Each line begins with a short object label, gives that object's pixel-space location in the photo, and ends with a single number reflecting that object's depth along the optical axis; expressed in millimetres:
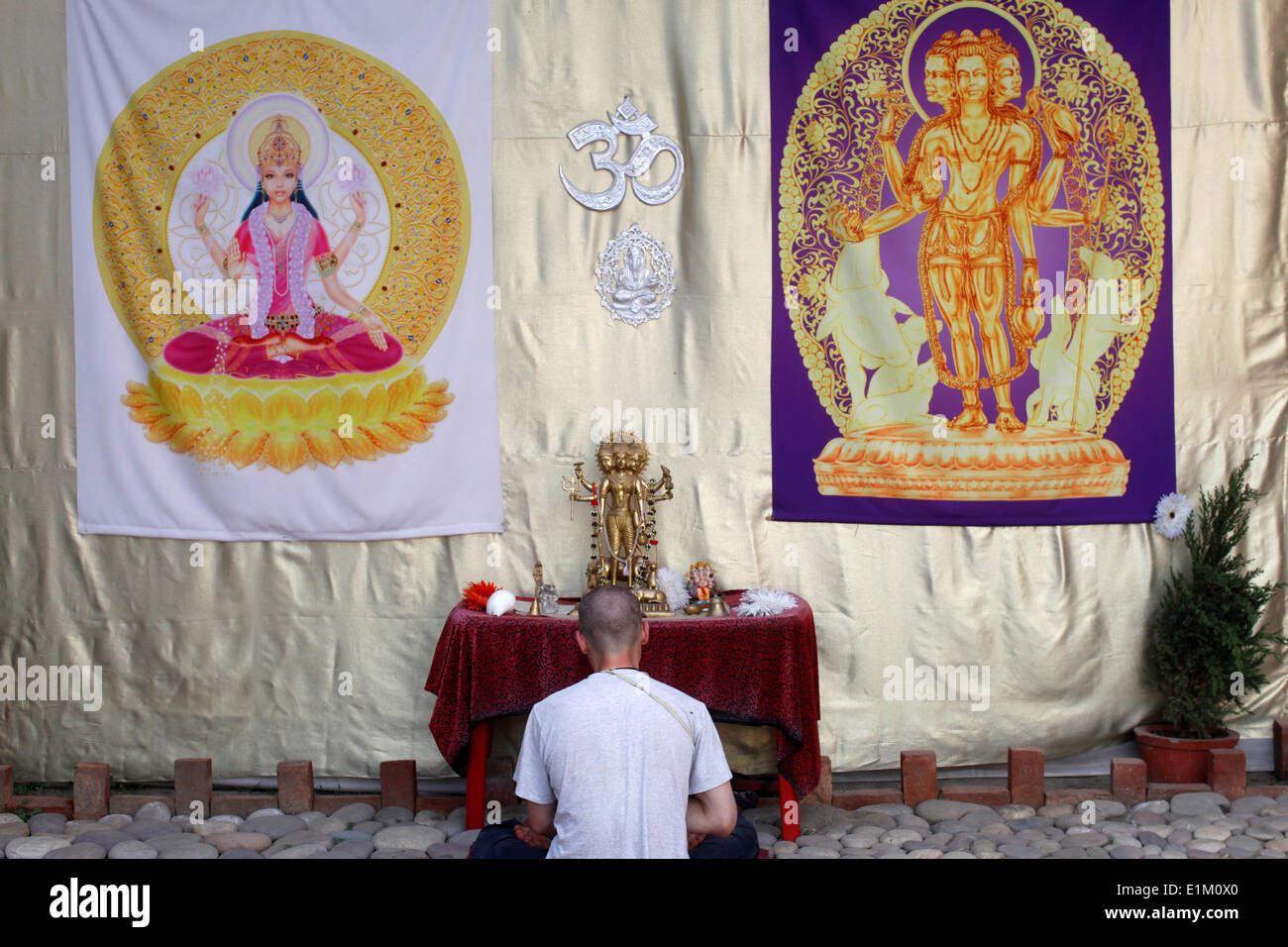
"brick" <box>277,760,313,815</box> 4691
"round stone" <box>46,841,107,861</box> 4059
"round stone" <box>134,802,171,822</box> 4613
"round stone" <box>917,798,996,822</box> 4520
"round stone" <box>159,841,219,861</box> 4109
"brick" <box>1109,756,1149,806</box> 4648
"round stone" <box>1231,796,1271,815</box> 4523
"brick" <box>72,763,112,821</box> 4594
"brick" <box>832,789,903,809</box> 4660
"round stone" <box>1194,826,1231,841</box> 4172
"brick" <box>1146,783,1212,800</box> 4699
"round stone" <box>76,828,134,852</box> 4242
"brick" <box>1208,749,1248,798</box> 4676
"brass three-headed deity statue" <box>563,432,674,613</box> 4641
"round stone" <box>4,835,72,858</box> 4090
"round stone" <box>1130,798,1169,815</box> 4555
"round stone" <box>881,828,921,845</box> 4227
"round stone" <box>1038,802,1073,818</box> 4547
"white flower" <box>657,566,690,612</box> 4594
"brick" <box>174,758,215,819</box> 4668
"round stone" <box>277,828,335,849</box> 4270
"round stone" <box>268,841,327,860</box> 4109
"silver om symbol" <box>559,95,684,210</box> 5074
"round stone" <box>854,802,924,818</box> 4568
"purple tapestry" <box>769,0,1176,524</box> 5047
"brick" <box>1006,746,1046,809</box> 4652
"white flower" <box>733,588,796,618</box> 4332
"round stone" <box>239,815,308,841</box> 4453
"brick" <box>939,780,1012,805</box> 4645
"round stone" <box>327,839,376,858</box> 4125
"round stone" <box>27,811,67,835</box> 4430
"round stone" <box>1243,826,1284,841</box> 4199
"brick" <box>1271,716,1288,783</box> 4930
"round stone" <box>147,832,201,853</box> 4219
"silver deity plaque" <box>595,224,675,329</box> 5082
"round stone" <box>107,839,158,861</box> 4094
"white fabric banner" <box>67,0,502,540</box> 5035
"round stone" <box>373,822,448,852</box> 4273
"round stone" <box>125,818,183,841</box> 4391
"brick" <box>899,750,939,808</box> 4677
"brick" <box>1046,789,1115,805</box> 4680
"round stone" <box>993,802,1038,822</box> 4527
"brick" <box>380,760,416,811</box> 4684
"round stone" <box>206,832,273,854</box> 4262
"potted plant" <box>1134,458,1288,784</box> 4797
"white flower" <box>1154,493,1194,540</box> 5055
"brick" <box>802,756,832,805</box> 4664
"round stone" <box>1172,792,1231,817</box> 4527
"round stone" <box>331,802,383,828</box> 4578
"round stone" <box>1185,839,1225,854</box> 4059
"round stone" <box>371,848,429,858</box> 4152
